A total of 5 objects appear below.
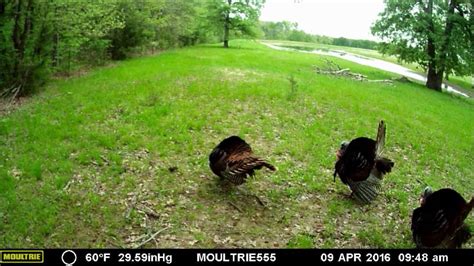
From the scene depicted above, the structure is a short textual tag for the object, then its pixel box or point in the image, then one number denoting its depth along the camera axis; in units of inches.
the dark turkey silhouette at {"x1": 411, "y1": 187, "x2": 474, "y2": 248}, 263.4
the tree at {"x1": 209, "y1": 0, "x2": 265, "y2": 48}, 1825.8
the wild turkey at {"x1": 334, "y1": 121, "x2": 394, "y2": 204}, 339.6
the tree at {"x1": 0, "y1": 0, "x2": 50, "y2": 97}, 652.7
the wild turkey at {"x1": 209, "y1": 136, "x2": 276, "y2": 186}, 333.4
